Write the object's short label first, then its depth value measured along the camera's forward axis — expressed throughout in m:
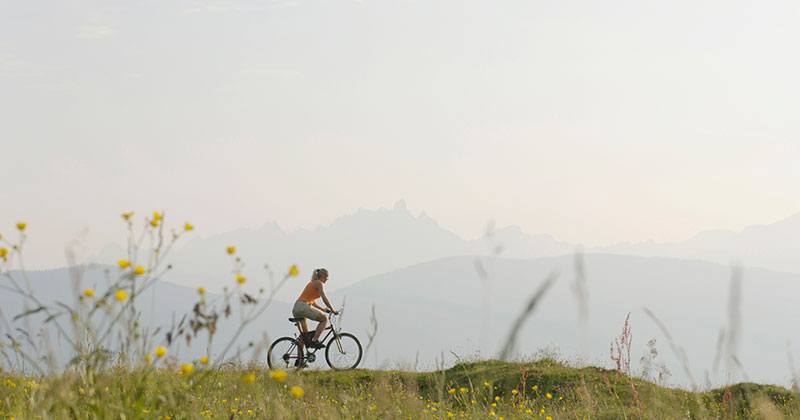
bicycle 33.28
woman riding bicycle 31.59
